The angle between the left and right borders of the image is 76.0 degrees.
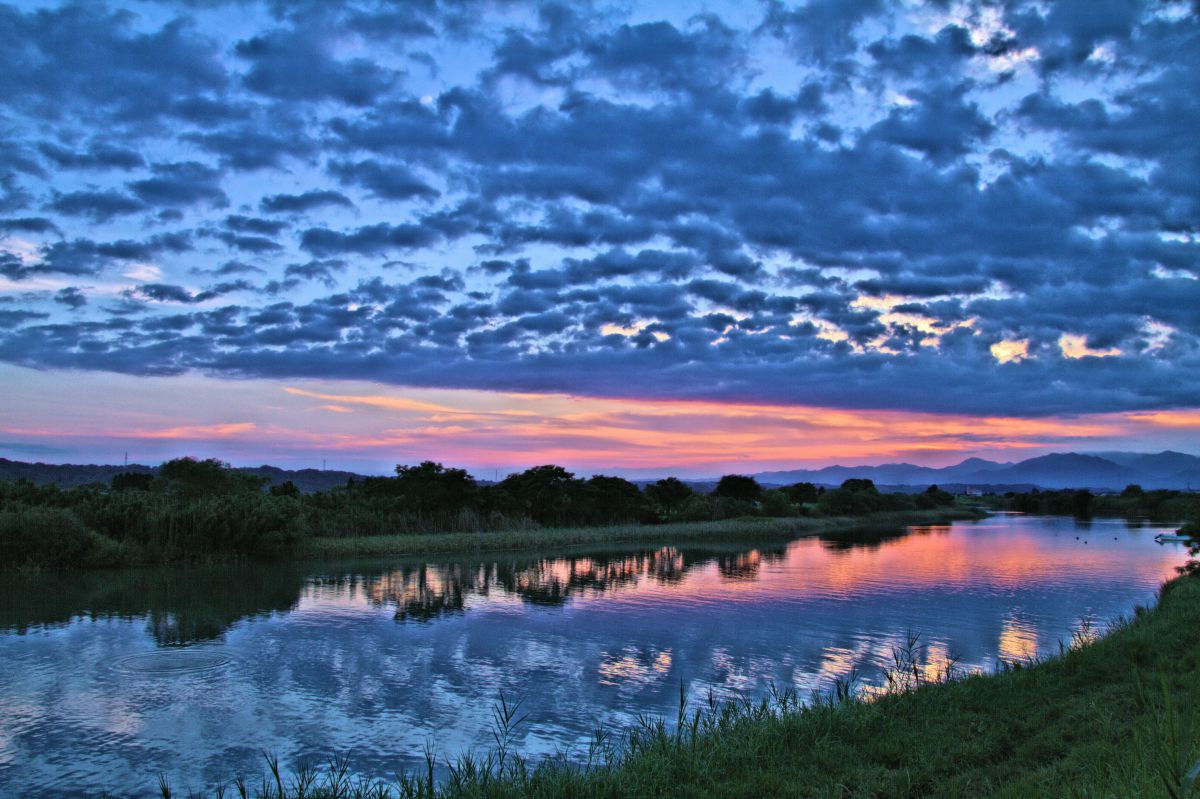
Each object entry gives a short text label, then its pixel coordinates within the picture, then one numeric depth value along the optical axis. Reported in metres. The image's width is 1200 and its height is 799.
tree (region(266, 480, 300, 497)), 53.11
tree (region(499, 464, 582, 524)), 55.97
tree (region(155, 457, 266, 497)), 38.81
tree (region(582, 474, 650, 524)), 60.19
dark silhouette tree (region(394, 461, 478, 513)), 47.72
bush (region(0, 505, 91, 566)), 27.12
